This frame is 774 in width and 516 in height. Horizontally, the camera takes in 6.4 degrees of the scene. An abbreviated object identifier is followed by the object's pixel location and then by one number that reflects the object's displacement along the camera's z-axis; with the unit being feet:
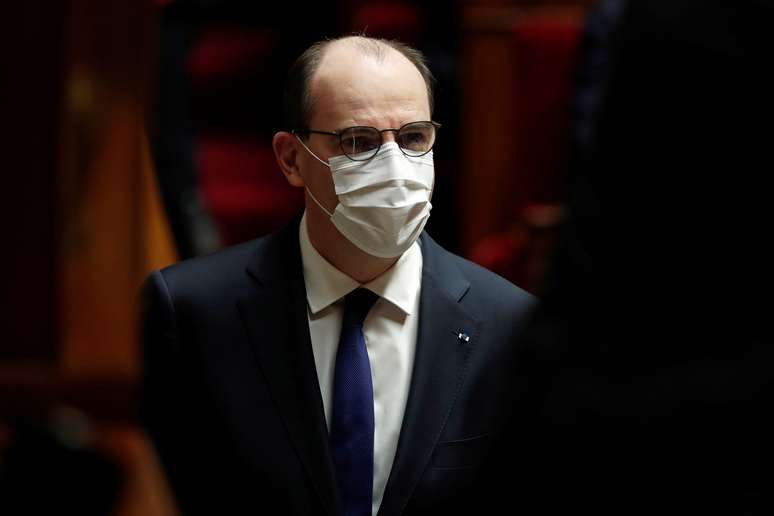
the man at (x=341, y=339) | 24.53
